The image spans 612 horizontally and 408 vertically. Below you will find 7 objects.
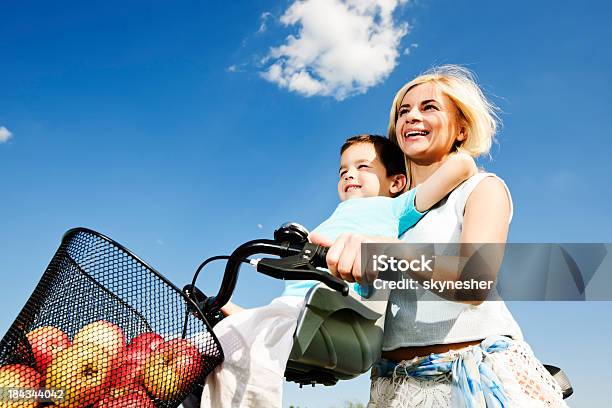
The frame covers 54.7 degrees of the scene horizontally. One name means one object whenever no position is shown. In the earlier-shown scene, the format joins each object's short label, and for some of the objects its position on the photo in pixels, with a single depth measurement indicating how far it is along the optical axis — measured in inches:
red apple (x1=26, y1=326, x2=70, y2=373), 50.5
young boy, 54.8
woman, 70.3
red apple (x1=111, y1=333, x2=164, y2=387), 49.6
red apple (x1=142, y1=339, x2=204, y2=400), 51.1
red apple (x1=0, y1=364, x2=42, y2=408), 48.0
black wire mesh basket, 49.0
